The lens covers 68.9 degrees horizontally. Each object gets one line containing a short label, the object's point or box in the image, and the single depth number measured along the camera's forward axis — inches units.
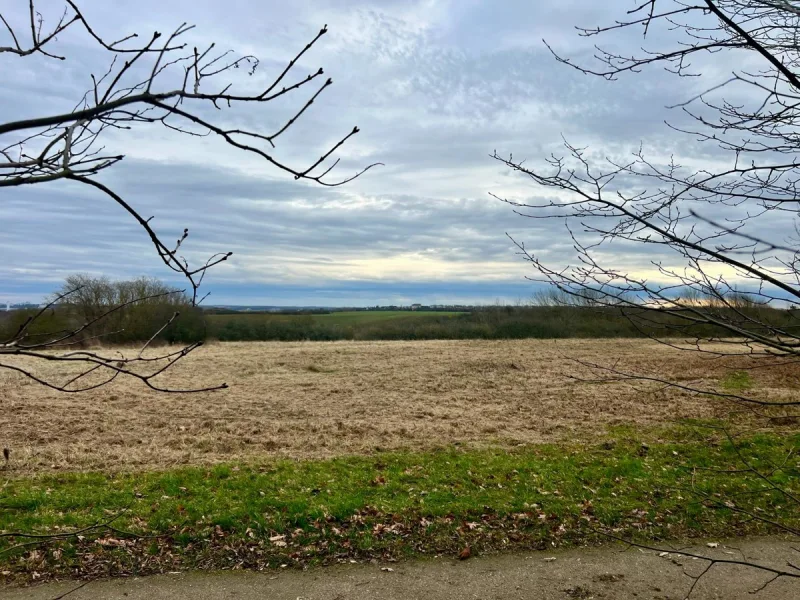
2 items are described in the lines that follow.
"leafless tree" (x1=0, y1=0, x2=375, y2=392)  58.8
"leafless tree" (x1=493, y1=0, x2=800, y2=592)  93.6
